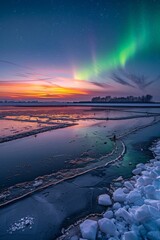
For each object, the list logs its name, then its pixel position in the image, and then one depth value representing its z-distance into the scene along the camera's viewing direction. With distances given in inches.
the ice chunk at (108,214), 127.3
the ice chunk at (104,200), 145.0
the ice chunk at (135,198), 138.6
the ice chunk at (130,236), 103.3
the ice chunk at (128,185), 167.1
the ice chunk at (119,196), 147.9
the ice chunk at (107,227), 110.5
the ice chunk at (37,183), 174.7
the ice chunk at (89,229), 108.9
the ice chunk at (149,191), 142.8
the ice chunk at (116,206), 137.4
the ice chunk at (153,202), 125.1
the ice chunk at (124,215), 119.2
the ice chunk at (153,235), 103.9
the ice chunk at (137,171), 203.9
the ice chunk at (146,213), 113.9
